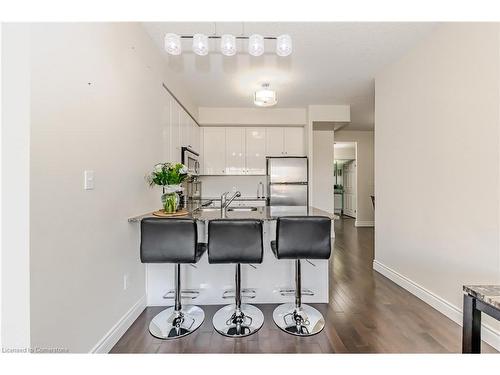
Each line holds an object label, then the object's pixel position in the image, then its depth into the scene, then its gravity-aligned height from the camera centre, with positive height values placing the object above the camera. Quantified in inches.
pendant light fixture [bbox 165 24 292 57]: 78.7 +43.7
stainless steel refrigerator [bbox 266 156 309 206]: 191.8 +3.6
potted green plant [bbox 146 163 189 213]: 93.1 +2.4
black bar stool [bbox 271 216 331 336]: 78.8 -16.2
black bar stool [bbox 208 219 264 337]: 78.4 -17.1
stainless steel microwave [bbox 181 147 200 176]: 142.6 +15.6
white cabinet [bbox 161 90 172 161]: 116.6 +27.6
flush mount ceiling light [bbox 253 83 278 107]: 133.0 +45.9
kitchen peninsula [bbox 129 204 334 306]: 100.7 -36.4
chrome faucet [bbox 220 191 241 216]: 104.8 -7.2
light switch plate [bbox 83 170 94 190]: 61.6 +1.3
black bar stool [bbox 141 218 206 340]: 78.3 -16.9
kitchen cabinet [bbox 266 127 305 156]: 207.0 +33.8
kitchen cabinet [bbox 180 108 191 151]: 146.9 +34.8
